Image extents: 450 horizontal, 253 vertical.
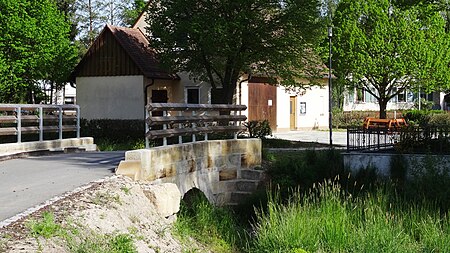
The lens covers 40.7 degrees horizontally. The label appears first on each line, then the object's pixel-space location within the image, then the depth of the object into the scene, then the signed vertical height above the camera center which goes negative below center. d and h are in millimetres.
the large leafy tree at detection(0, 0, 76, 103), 27609 +3503
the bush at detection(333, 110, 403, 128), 43406 +159
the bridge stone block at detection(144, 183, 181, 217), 10219 -1346
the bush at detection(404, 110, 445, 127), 41750 +363
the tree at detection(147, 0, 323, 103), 22031 +3083
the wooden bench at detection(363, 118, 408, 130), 28062 -139
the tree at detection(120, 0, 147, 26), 52994 +9518
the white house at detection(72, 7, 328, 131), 29906 +1796
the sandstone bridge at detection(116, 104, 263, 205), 11312 -895
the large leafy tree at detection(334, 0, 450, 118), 34156 +4320
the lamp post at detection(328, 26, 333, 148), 26488 +3823
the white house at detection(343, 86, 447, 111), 49500 +1552
